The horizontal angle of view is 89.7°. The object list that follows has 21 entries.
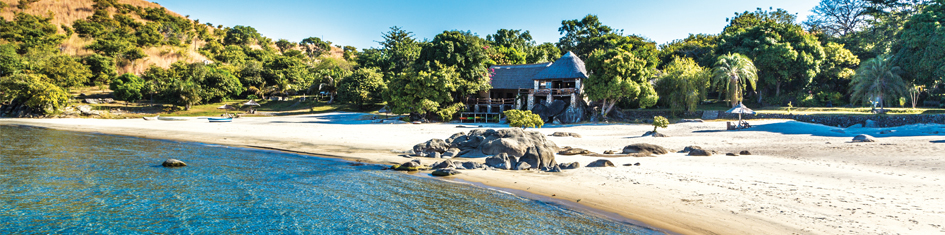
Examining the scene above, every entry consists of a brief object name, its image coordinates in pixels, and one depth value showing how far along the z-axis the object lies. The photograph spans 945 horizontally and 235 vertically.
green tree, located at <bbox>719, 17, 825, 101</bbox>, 44.72
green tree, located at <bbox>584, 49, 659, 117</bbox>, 38.62
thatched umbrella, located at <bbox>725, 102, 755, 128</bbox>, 30.52
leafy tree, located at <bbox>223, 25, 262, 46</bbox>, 119.00
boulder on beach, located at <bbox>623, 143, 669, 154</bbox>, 18.58
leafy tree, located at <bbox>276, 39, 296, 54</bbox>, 137.88
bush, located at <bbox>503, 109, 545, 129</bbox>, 26.62
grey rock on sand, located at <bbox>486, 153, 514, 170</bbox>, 15.89
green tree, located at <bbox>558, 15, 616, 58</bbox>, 65.94
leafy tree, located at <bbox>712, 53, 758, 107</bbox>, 41.09
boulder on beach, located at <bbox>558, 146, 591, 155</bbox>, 19.18
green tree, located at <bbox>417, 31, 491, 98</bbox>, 43.69
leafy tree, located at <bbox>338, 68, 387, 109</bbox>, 53.12
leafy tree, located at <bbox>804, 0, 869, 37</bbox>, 60.37
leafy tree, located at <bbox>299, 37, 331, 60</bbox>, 131.31
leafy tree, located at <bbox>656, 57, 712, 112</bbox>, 40.16
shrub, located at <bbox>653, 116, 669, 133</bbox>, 26.73
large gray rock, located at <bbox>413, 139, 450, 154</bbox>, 19.92
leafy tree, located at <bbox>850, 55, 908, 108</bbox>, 36.88
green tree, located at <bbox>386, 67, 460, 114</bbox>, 40.88
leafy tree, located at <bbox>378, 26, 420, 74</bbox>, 61.75
